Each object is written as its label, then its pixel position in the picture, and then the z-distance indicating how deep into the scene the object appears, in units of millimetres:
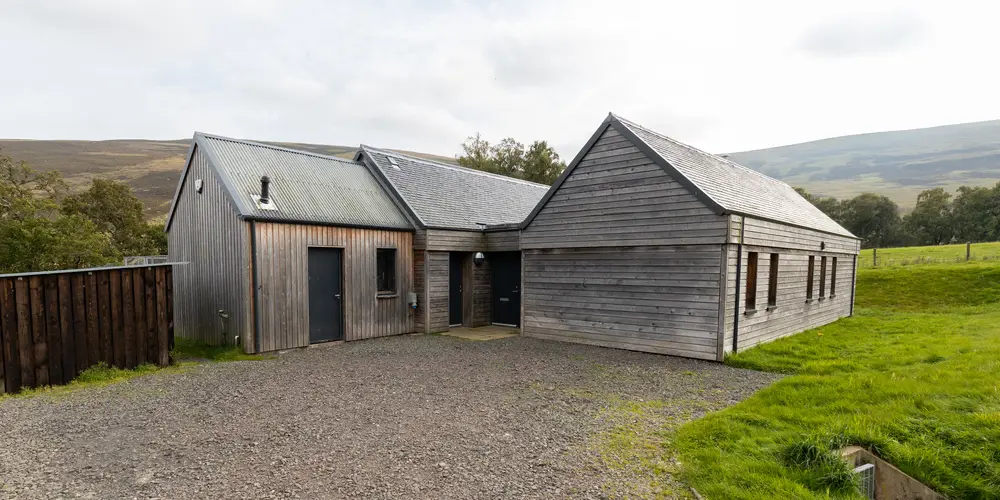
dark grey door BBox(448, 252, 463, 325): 13672
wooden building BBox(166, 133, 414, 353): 9750
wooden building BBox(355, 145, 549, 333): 12672
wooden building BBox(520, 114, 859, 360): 8938
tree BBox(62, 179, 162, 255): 24203
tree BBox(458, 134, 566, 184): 39000
